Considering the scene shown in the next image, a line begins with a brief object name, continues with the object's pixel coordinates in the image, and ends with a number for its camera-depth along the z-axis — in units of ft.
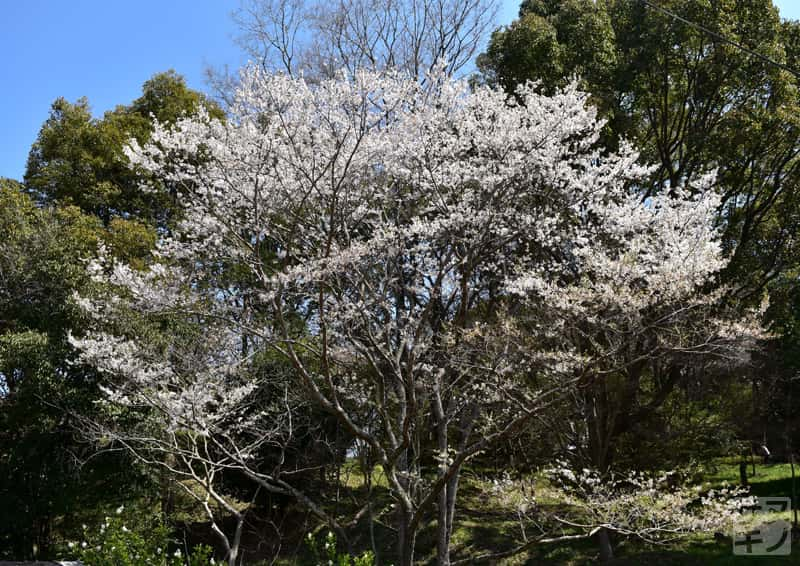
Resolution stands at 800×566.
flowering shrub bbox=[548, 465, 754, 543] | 18.89
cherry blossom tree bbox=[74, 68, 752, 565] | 18.74
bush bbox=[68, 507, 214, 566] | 15.14
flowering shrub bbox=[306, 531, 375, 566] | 14.28
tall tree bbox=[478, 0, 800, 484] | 29.66
